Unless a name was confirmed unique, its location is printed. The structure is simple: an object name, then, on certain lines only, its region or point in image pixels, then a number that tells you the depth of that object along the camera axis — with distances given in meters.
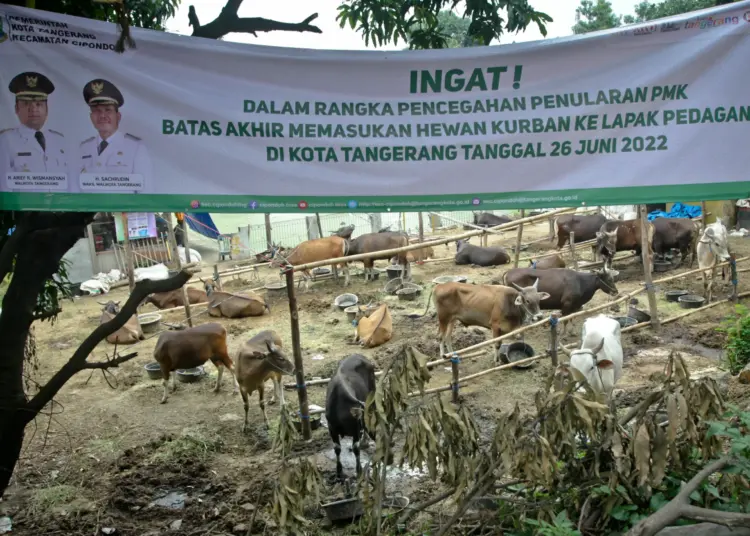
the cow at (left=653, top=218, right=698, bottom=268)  15.62
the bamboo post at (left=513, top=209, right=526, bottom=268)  14.58
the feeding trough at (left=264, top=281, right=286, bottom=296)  16.03
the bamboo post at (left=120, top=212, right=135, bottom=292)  15.09
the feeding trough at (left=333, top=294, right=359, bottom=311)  14.42
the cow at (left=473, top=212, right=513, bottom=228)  23.00
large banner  3.40
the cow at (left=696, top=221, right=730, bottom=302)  12.92
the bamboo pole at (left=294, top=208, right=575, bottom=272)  8.28
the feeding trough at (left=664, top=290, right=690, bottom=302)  13.04
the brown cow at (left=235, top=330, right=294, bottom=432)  8.51
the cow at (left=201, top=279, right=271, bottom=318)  13.93
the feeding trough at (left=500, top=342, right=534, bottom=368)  10.60
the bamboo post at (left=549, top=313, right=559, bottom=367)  9.28
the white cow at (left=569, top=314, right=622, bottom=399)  7.69
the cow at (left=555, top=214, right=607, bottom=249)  17.94
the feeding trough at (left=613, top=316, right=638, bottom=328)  11.69
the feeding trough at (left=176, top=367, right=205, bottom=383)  10.72
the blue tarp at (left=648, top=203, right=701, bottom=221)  20.38
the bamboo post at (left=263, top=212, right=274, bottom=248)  17.08
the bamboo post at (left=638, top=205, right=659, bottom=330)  11.09
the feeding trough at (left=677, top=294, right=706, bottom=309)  12.50
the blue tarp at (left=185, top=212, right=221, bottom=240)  20.20
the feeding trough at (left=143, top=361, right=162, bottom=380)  10.83
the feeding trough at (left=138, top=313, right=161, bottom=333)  13.52
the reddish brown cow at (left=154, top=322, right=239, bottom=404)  9.67
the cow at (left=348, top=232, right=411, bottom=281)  17.05
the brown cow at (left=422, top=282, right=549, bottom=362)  11.09
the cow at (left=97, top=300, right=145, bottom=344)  12.69
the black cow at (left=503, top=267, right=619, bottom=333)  12.23
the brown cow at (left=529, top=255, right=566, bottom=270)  14.81
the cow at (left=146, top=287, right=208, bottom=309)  14.94
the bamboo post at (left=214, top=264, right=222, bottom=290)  15.42
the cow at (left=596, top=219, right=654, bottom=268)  15.25
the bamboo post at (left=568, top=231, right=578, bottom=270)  15.27
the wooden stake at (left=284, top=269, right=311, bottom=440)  8.04
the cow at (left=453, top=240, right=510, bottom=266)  17.53
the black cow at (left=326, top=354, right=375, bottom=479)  6.96
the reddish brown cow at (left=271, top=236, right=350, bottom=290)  16.86
